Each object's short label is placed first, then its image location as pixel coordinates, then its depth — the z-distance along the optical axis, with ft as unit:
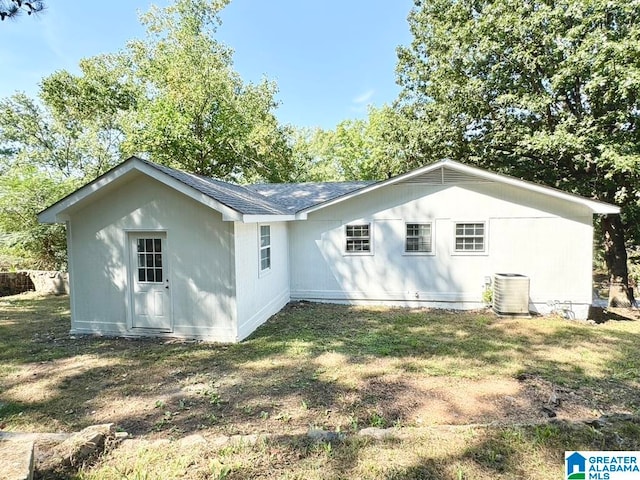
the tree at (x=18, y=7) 14.62
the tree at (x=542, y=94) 32.17
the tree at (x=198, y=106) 69.92
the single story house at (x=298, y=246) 23.08
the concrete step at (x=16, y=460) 7.60
